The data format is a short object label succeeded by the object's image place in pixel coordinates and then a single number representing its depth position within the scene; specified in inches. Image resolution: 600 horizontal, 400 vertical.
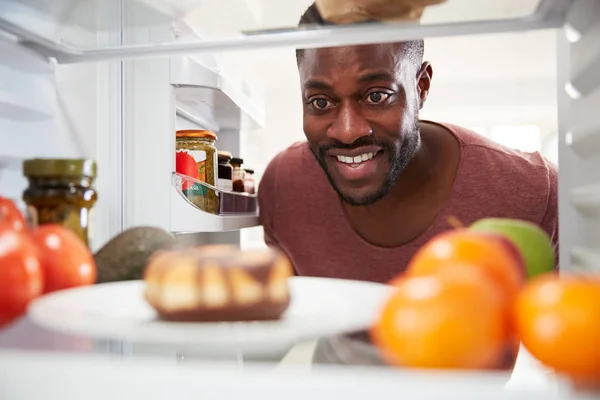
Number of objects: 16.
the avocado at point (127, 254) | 27.8
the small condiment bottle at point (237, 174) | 61.6
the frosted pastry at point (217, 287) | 17.7
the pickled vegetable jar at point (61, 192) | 25.3
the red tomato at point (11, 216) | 23.4
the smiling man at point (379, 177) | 53.3
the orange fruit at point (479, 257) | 16.3
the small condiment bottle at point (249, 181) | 67.4
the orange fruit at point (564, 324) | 13.4
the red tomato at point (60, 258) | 23.1
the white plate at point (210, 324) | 16.3
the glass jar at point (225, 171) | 56.2
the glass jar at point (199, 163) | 48.1
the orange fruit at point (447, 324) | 14.2
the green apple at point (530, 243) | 22.2
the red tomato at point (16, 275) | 19.3
